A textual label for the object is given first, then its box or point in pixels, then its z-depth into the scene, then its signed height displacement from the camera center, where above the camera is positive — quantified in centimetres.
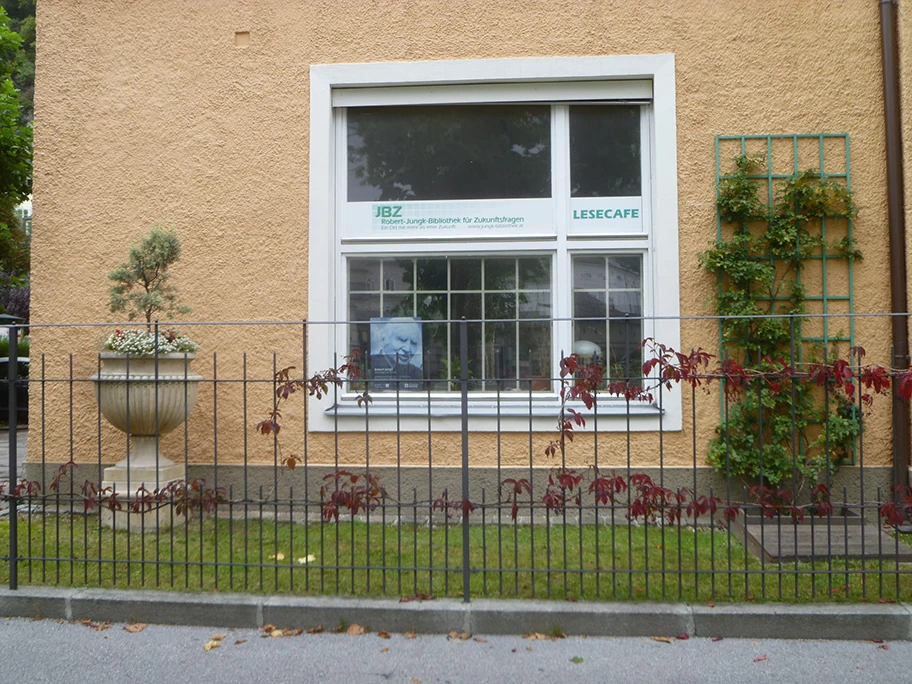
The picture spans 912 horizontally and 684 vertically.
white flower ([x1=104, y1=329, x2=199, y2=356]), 582 +12
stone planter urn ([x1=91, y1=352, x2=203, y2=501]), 582 -34
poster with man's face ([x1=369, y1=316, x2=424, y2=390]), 671 +6
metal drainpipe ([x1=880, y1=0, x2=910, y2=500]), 607 +117
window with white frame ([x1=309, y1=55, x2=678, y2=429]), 666 +124
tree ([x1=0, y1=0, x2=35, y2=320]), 1469 +422
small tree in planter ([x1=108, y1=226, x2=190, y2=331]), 601 +69
